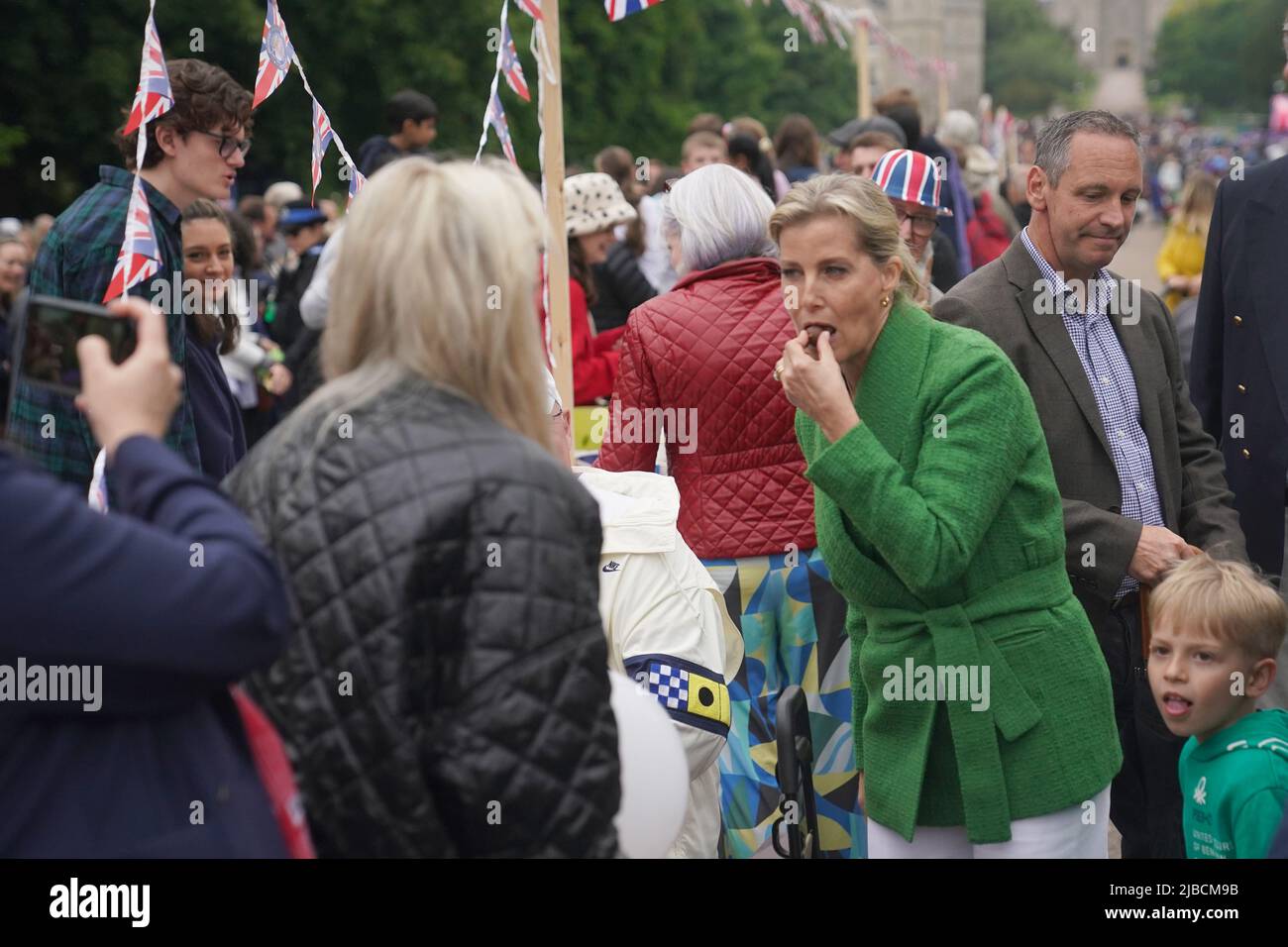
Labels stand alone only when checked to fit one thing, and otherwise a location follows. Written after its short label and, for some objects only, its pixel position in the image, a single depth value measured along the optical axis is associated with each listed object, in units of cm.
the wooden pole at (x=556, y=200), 611
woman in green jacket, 345
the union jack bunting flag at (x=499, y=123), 602
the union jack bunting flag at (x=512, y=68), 639
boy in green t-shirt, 395
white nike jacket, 390
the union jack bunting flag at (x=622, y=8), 632
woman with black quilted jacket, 232
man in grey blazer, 431
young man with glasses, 439
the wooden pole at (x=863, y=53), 1733
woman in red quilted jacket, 522
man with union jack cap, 609
